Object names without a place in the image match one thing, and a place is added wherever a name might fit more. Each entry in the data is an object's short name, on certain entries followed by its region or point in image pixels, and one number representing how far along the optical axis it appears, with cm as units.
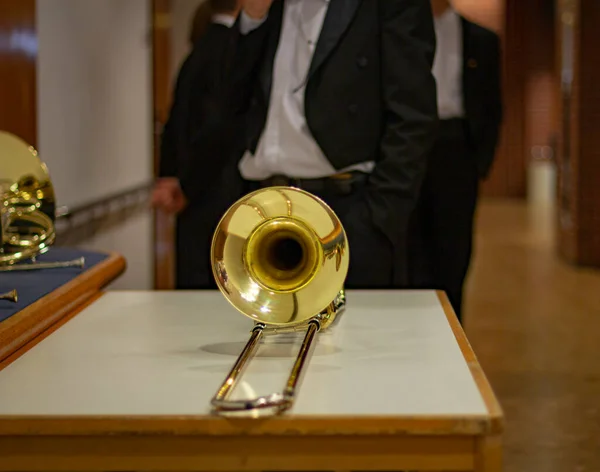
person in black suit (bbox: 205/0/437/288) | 298
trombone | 202
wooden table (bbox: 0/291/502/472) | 153
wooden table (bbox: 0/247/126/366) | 199
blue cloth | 215
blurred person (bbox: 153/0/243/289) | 336
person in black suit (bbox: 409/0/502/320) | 409
